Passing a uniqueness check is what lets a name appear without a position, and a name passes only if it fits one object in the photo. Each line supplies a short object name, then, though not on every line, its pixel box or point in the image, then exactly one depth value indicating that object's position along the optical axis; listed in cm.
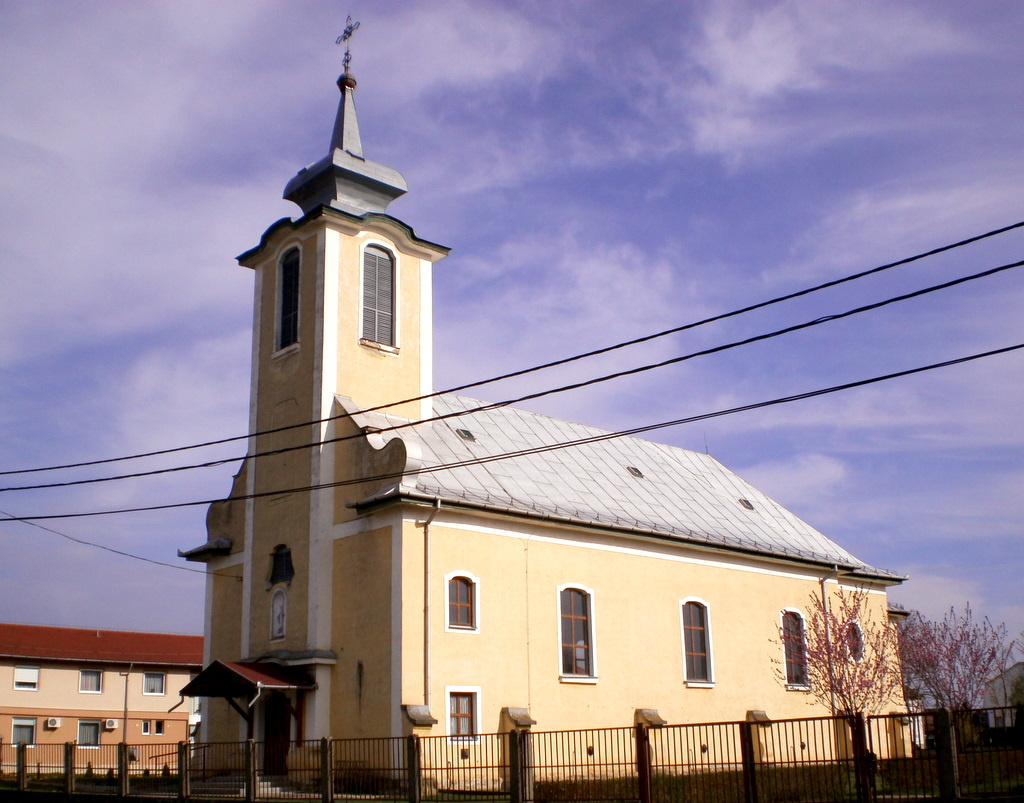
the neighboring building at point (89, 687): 4722
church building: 2411
